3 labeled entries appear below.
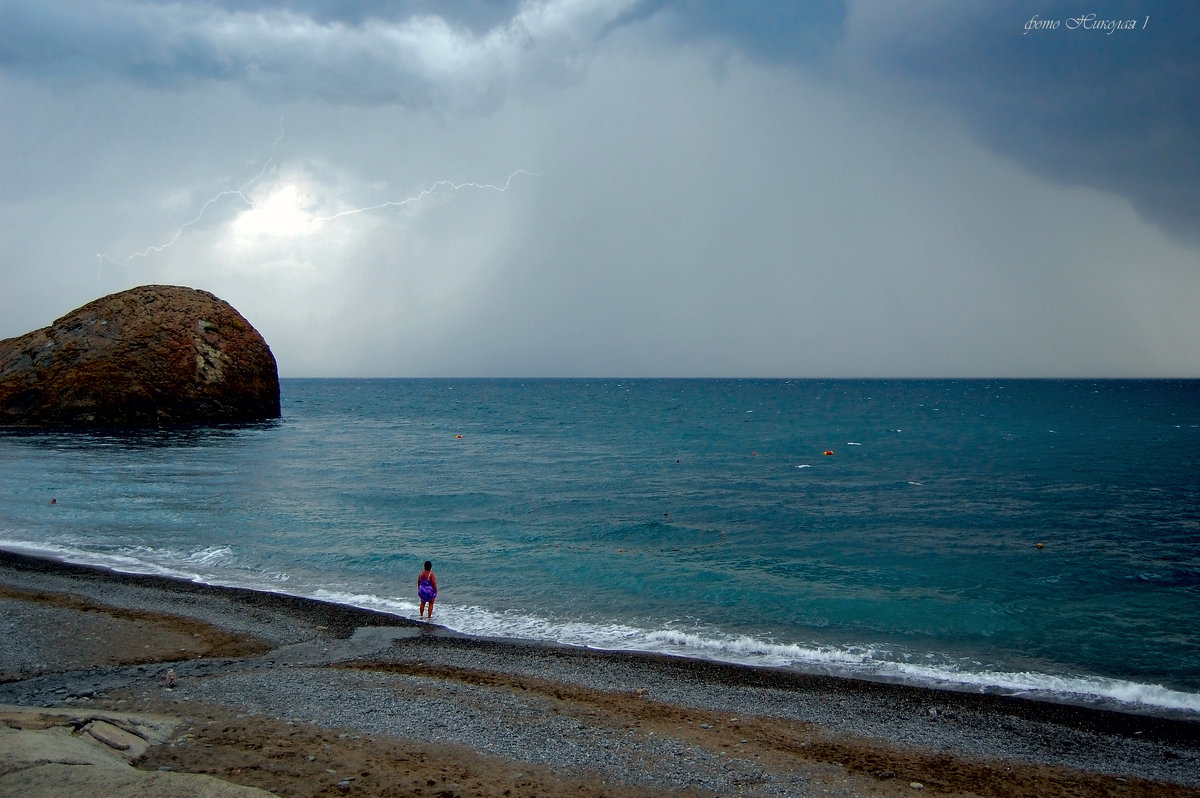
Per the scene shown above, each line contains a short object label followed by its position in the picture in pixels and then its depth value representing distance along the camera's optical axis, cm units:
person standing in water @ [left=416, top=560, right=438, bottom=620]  1770
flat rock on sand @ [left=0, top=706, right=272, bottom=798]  743
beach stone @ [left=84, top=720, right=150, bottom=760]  901
